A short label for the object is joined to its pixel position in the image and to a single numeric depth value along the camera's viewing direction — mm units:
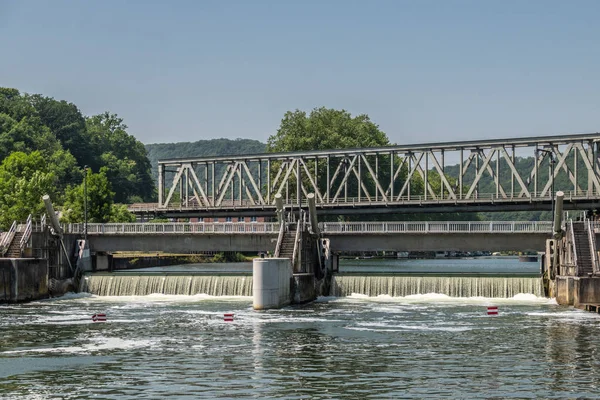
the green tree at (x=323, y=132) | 169625
